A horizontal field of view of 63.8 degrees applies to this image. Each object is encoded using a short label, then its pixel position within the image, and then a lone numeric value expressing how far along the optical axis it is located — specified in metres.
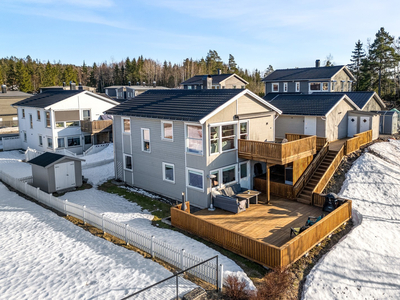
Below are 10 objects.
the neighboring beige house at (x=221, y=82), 52.34
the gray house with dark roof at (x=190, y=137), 18.78
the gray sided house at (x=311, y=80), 41.28
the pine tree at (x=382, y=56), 52.78
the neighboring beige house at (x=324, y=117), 27.47
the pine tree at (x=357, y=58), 63.74
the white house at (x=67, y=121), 32.69
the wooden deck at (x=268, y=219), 15.20
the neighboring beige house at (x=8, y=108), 53.19
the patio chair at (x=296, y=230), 14.45
